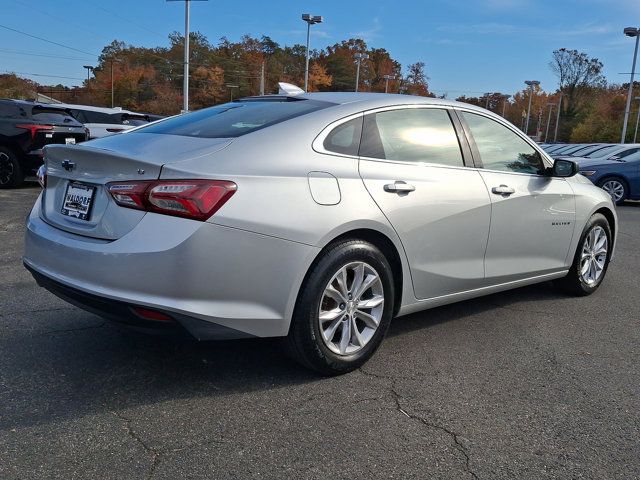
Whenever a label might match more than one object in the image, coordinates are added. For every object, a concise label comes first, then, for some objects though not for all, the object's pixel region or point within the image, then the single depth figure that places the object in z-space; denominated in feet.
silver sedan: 8.68
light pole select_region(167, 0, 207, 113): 99.76
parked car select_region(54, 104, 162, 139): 50.42
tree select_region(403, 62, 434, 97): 294.58
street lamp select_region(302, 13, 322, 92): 120.85
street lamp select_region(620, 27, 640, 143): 106.01
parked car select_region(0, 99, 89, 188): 33.09
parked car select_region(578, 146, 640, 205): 43.34
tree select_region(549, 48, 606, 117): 227.20
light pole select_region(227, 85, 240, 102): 238.07
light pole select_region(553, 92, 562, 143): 231.18
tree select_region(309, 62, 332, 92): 219.37
